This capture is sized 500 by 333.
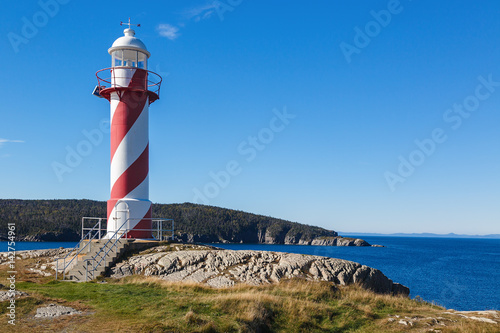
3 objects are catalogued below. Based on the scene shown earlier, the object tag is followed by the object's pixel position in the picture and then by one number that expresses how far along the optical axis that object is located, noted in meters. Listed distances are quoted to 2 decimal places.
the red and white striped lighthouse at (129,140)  17.62
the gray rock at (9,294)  9.84
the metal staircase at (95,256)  14.77
